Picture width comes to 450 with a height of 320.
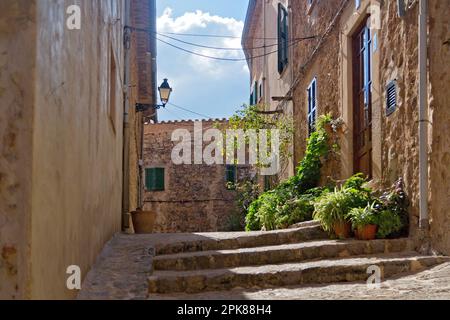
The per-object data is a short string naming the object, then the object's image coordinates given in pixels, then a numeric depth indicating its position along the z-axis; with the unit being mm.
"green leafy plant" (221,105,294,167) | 12602
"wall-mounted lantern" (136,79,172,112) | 13695
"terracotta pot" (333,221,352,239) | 6508
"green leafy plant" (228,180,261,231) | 15984
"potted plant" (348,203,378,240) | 6176
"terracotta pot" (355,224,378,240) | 6184
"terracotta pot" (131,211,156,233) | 10055
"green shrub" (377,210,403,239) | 6121
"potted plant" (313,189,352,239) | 6516
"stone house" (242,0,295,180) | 13523
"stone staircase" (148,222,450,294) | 4984
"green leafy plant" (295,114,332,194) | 9398
